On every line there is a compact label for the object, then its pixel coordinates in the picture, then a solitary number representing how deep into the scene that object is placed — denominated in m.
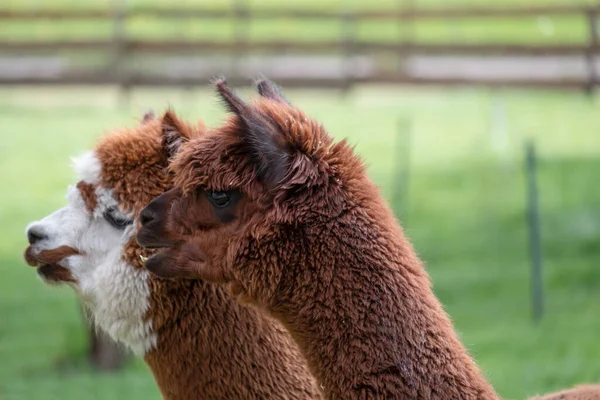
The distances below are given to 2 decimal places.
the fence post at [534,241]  18.02
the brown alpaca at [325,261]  5.64
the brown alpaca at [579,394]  7.17
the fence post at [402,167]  25.69
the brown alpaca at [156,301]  7.07
